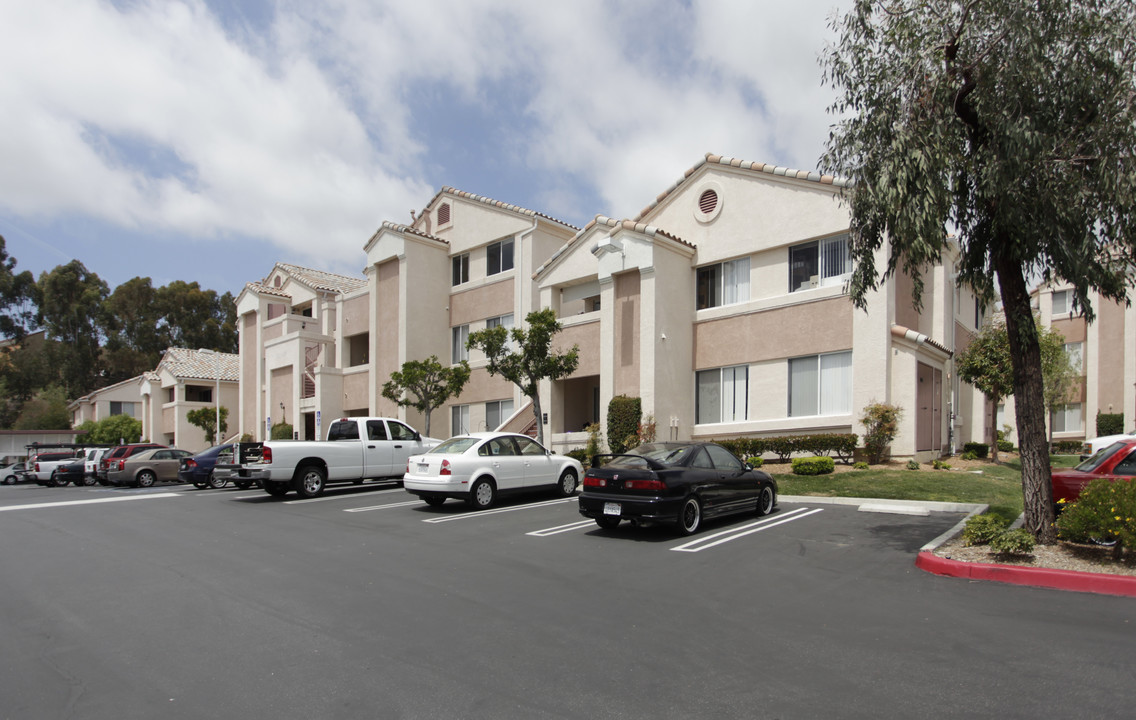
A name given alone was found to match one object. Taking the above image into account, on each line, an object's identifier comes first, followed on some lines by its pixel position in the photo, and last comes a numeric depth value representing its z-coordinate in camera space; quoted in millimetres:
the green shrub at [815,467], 17984
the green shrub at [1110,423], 33656
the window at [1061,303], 39531
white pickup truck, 17078
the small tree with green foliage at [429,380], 24219
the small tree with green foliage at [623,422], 21531
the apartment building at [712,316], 20031
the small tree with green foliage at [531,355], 20734
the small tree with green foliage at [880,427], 18625
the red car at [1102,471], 10036
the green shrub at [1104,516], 7887
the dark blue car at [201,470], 23109
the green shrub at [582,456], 22092
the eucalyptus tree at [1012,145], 8305
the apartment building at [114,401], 58344
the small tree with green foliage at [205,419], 43812
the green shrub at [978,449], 23391
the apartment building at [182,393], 48812
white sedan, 14227
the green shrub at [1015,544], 8336
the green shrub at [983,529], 8875
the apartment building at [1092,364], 33281
